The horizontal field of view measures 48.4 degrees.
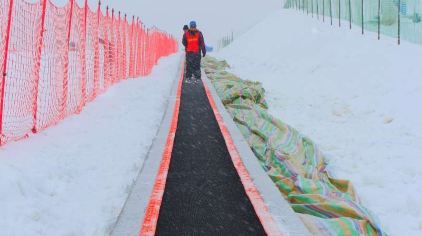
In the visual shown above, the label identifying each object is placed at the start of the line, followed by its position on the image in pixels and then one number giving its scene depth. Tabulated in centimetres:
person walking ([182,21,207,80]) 1551
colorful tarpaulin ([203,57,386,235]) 409
